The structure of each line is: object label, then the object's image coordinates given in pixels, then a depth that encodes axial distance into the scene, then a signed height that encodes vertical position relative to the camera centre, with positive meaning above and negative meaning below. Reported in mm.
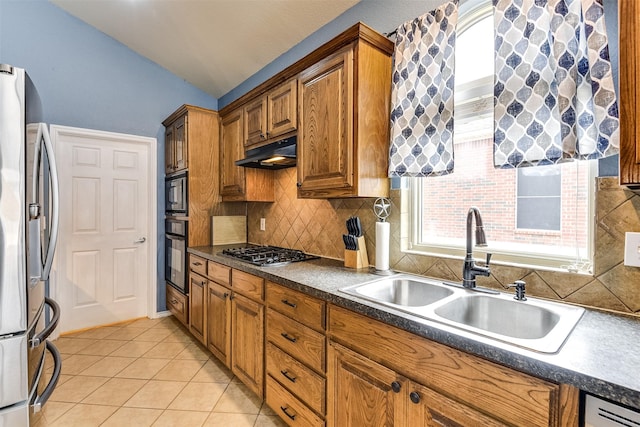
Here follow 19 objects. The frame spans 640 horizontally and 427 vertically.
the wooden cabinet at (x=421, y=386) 836 -573
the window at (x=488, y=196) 1384 +74
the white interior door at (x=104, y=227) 3188 -201
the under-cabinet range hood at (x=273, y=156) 2240 +410
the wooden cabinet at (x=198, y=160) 3109 +505
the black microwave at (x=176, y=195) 3168 +155
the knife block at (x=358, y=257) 1989 -310
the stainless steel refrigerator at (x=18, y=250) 1137 -158
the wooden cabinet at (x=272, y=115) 2180 +739
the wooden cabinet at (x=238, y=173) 2867 +351
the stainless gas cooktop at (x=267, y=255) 2131 -359
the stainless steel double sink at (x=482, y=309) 995 -411
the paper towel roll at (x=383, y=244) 1868 -209
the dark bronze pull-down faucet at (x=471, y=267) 1451 -277
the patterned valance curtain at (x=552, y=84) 1159 +514
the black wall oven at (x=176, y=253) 3139 -478
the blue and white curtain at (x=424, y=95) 1625 +637
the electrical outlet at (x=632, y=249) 1132 -146
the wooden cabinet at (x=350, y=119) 1747 +540
